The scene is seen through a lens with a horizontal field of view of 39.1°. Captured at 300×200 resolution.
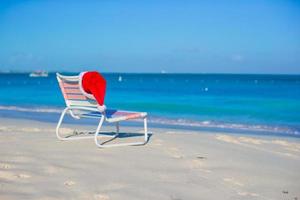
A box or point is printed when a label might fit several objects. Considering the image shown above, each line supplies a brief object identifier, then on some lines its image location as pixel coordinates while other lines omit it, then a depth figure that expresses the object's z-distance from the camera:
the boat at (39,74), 134.00
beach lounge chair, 6.26
